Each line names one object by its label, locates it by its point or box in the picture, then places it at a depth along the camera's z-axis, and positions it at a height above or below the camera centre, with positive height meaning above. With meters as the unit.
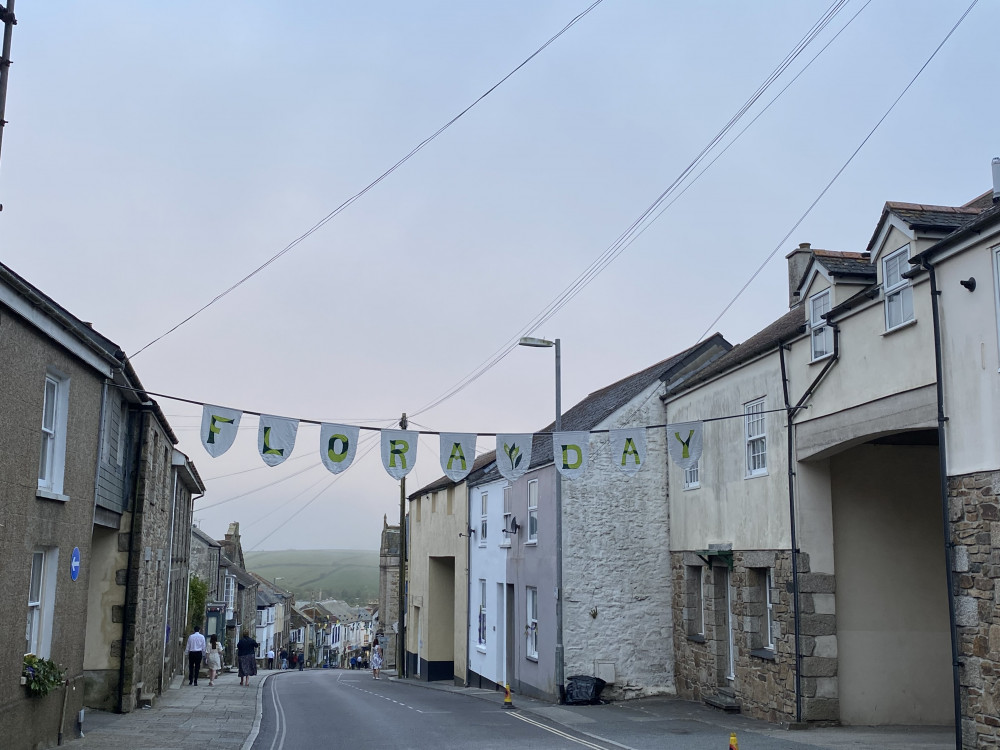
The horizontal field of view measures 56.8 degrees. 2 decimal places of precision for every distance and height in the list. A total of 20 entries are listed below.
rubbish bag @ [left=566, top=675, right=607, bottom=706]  20.94 -3.10
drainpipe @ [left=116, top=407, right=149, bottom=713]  16.80 -0.03
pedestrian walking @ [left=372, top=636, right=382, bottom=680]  45.67 -5.57
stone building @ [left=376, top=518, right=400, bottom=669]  60.09 -2.85
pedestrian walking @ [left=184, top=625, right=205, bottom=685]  26.14 -2.91
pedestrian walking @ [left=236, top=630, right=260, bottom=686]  28.45 -3.24
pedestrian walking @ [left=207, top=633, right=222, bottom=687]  27.19 -3.32
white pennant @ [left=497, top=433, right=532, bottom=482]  16.61 +1.76
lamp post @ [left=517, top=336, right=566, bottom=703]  20.58 +0.00
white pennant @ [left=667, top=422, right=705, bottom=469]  17.72 +2.11
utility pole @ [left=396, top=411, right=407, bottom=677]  36.81 -1.63
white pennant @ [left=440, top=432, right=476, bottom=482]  16.11 +1.72
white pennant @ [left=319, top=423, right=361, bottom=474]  15.14 +1.69
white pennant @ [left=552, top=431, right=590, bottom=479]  16.75 +1.84
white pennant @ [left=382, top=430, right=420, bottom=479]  15.64 +1.65
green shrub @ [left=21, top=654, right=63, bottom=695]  11.57 -1.59
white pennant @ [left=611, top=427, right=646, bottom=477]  17.55 +1.98
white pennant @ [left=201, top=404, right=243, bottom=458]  14.20 +1.84
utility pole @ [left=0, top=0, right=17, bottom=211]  9.48 +5.07
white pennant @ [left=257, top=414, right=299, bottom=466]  14.69 +1.75
